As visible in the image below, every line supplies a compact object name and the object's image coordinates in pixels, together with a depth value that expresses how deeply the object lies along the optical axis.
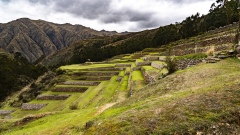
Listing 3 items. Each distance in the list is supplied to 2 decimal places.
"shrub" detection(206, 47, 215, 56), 18.64
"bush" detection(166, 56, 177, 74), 17.75
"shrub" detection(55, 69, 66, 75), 54.44
